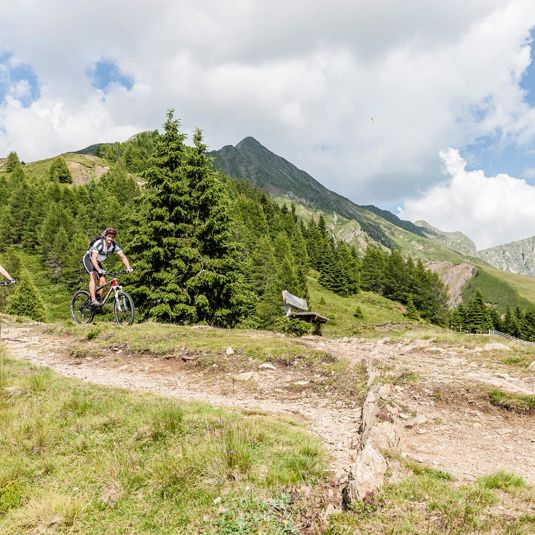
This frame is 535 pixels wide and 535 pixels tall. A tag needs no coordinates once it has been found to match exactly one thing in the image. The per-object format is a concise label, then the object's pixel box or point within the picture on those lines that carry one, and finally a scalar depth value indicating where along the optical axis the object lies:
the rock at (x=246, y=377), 10.90
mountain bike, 15.41
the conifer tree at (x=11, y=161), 156.38
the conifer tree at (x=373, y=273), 107.93
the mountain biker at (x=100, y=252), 14.07
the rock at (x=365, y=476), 4.53
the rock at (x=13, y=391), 8.90
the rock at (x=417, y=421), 7.52
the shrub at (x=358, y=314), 75.81
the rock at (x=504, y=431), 7.27
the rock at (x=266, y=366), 11.77
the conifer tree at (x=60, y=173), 145.25
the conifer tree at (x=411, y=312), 90.94
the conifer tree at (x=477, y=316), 90.19
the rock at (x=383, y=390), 8.51
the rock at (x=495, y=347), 13.93
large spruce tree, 22.38
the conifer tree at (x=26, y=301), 55.03
